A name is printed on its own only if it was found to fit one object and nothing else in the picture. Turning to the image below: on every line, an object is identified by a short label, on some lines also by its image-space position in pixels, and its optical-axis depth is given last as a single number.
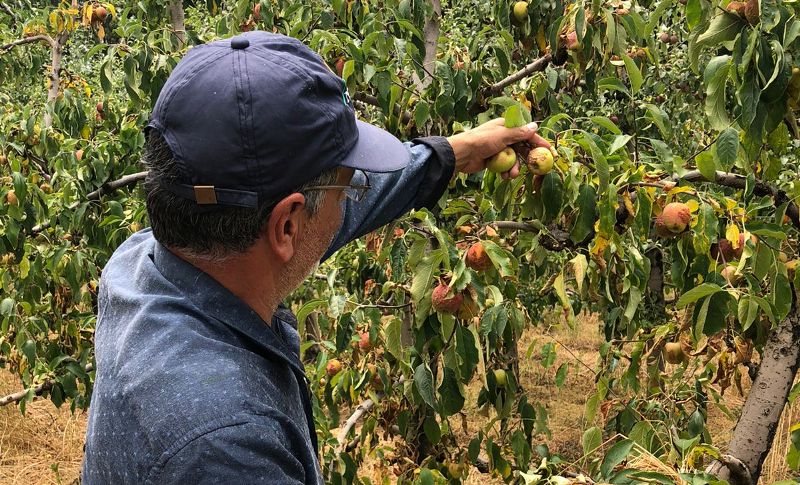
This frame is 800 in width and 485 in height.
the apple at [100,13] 3.94
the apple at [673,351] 2.13
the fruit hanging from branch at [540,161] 1.52
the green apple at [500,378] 2.13
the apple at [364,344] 2.25
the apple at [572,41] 2.17
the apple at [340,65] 2.58
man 0.95
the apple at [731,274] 1.69
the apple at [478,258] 1.69
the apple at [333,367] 2.46
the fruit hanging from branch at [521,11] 2.56
